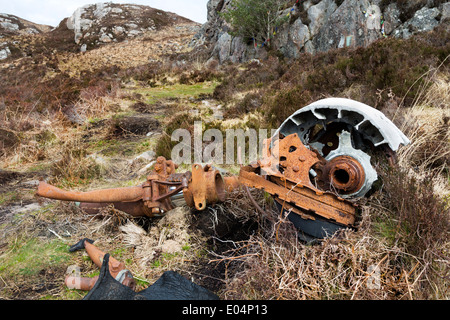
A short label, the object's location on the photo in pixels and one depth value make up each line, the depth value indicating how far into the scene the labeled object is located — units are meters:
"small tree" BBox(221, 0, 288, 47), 20.23
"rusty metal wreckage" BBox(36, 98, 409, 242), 2.38
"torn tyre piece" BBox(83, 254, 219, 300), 1.93
